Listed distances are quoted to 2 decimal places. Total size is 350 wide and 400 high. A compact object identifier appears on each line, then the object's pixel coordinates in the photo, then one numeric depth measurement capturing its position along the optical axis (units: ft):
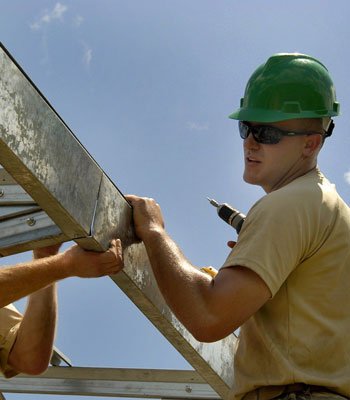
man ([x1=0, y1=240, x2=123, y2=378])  14.33
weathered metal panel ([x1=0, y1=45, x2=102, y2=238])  8.69
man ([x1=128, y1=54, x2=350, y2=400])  8.46
